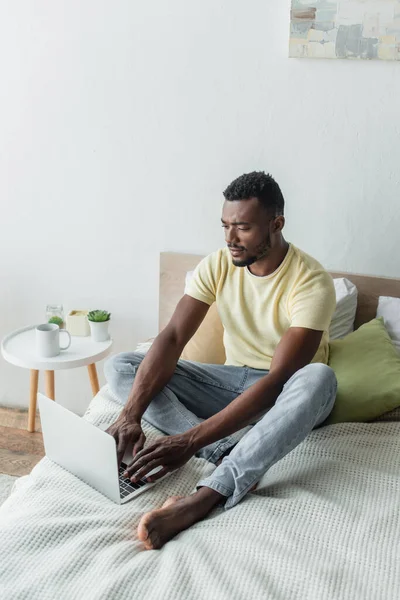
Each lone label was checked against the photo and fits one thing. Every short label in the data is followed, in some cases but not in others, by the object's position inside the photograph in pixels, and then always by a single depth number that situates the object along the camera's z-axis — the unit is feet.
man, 5.23
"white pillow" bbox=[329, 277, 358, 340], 7.26
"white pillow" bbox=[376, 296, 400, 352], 7.06
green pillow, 6.01
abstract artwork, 6.91
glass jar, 8.57
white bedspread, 4.10
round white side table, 7.70
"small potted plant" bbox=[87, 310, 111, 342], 8.16
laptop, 5.02
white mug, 7.74
